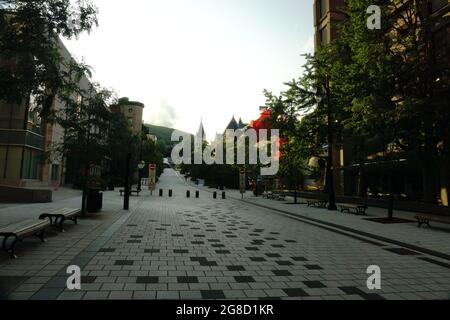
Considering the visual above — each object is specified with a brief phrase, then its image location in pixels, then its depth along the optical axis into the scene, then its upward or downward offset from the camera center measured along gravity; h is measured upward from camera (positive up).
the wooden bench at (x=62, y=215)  10.14 -0.92
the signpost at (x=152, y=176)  34.31 +1.15
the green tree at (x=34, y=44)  8.37 +3.58
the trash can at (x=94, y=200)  15.12 -0.68
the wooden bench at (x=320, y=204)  21.84 -0.89
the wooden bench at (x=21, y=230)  6.85 -1.00
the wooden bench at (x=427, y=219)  12.39 -0.97
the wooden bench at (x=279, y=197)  28.91 -0.64
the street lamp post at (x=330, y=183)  20.23 +0.50
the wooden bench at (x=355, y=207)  17.88 -0.93
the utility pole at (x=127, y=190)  17.52 -0.22
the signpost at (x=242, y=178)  34.16 +1.10
